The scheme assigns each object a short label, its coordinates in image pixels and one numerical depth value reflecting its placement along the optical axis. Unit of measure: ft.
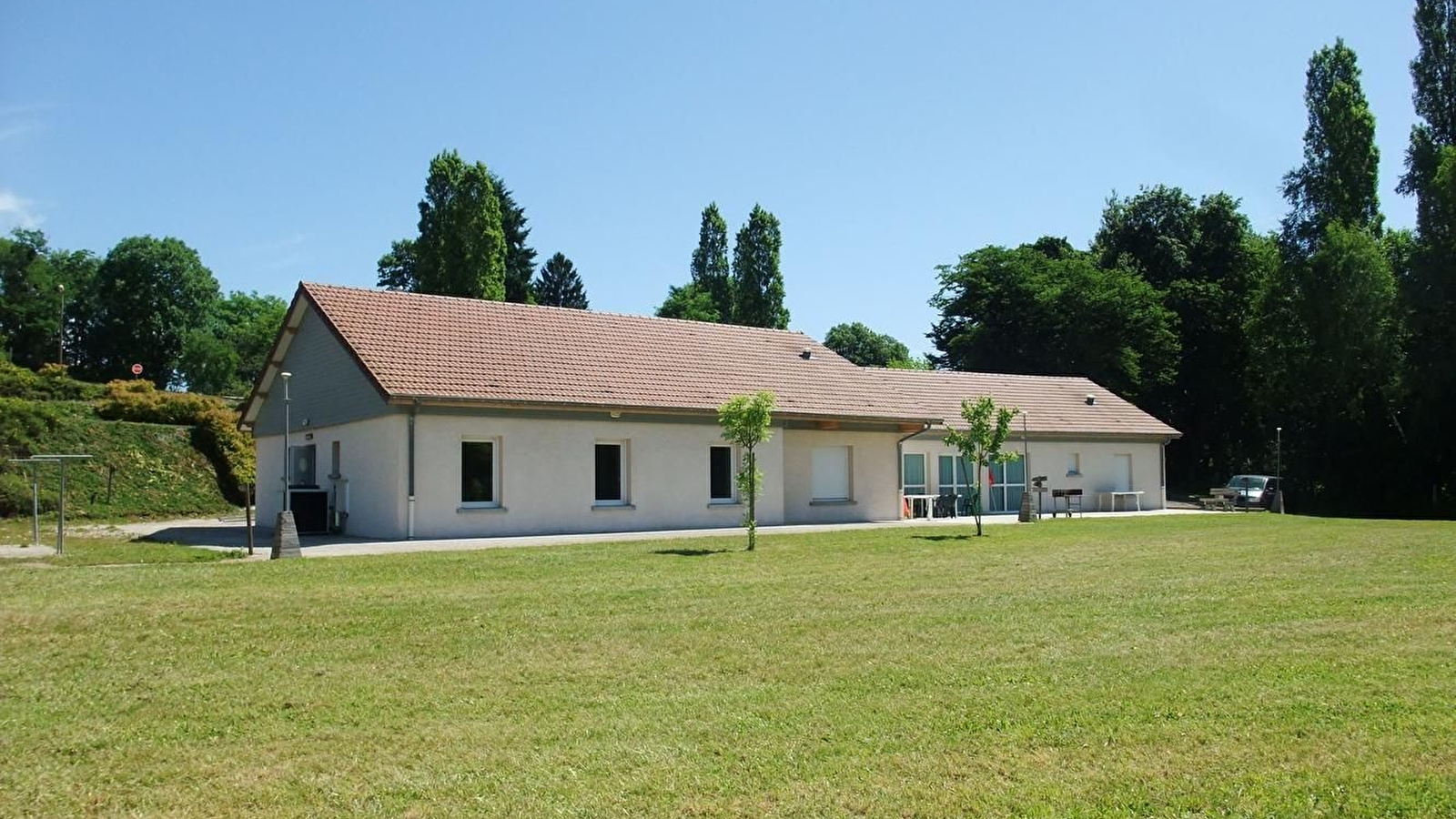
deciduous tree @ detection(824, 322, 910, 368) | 298.97
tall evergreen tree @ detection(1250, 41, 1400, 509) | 136.98
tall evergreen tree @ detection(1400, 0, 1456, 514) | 123.34
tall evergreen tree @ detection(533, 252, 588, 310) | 232.94
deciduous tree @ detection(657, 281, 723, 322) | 216.13
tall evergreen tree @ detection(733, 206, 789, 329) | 209.56
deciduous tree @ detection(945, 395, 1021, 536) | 75.31
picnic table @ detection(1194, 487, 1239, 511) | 122.72
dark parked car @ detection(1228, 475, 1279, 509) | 130.41
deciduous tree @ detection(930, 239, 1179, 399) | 166.91
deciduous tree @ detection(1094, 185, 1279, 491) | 172.65
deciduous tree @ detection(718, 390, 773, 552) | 62.34
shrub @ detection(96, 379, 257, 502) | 115.55
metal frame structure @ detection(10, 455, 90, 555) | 58.71
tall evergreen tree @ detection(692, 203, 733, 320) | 222.28
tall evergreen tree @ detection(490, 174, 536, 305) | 212.23
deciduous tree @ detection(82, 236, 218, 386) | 239.91
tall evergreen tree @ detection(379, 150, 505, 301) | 166.20
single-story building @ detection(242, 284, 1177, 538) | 71.61
